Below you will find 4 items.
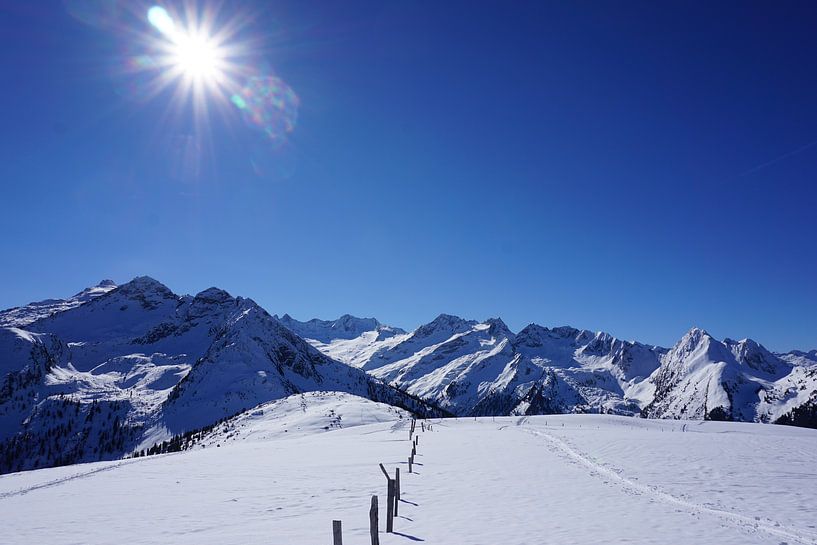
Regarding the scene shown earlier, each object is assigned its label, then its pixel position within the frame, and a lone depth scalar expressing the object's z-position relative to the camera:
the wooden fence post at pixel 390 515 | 17.17
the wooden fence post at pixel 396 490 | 19.30
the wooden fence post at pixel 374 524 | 13.58
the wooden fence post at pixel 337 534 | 12.04
